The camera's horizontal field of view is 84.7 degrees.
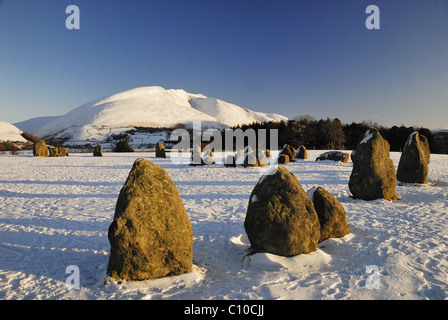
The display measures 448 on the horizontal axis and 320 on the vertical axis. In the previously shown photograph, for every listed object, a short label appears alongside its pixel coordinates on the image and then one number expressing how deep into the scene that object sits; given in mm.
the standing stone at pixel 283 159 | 23719
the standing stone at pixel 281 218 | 4801
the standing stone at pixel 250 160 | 21317
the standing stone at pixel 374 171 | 9797
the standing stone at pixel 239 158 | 22188
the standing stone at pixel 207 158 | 23203
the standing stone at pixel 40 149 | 32656
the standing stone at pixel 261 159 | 21922
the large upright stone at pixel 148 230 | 4020
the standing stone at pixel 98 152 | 35594
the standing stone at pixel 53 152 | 33750
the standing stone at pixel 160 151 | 32094
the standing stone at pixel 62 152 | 35144
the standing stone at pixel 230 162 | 21797
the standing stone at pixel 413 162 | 12453
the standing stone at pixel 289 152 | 25953
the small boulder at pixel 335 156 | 24250
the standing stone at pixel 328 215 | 5785
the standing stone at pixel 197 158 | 23078
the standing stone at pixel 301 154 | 27294
